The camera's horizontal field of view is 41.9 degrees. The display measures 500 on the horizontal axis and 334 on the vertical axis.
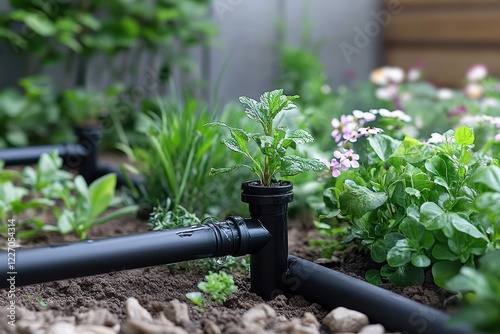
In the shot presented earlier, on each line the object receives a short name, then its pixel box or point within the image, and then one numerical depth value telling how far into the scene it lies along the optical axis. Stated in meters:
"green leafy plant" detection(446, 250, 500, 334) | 0.83
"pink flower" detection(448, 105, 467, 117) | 2.39
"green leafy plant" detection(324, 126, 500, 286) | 1.26
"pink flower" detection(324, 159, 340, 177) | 1.48
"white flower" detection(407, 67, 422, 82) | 3.82
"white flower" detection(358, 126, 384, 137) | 1.52
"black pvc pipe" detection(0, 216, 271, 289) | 1.21
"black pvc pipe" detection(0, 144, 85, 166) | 2.39
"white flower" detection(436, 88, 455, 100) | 3.44
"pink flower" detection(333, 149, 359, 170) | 1.48
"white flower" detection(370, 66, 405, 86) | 3.62
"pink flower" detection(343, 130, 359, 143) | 1.56
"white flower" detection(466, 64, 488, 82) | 3.41
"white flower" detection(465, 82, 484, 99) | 3.27
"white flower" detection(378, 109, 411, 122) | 1.65
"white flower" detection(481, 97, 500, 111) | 2.64
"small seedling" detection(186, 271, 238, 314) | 1.28
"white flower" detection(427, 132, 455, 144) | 1.48
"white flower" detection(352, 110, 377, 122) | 1.58
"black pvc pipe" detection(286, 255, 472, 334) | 1.14
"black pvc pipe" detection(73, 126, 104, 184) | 2.57
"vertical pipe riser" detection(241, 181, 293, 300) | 1.39
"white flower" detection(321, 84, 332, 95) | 3.54
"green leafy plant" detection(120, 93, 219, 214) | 1.88
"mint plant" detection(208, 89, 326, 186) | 1.40
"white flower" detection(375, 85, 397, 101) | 3.48
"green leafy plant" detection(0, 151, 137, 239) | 1.85
